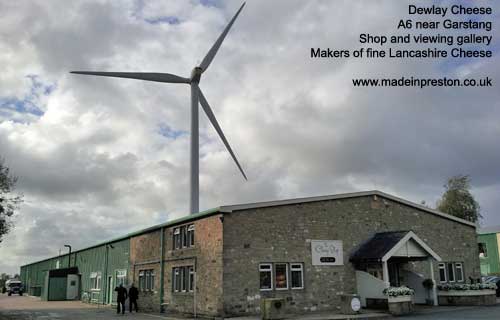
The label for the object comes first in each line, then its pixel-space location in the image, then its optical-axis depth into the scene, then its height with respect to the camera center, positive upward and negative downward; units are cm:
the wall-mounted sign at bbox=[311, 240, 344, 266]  2425 +117
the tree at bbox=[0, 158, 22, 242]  2816 +453
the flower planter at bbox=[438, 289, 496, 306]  2523 -107
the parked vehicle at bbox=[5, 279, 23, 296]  7031 -34
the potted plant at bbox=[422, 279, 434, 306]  2592 -53
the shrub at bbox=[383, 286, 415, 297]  2230 -62
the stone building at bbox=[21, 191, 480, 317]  2233 +114
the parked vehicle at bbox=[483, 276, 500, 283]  3327 -27
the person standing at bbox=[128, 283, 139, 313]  2970 -76
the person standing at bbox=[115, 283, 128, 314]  2773 -70
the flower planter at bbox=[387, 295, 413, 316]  2208 -118
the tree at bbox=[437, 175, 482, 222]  5403 +746
